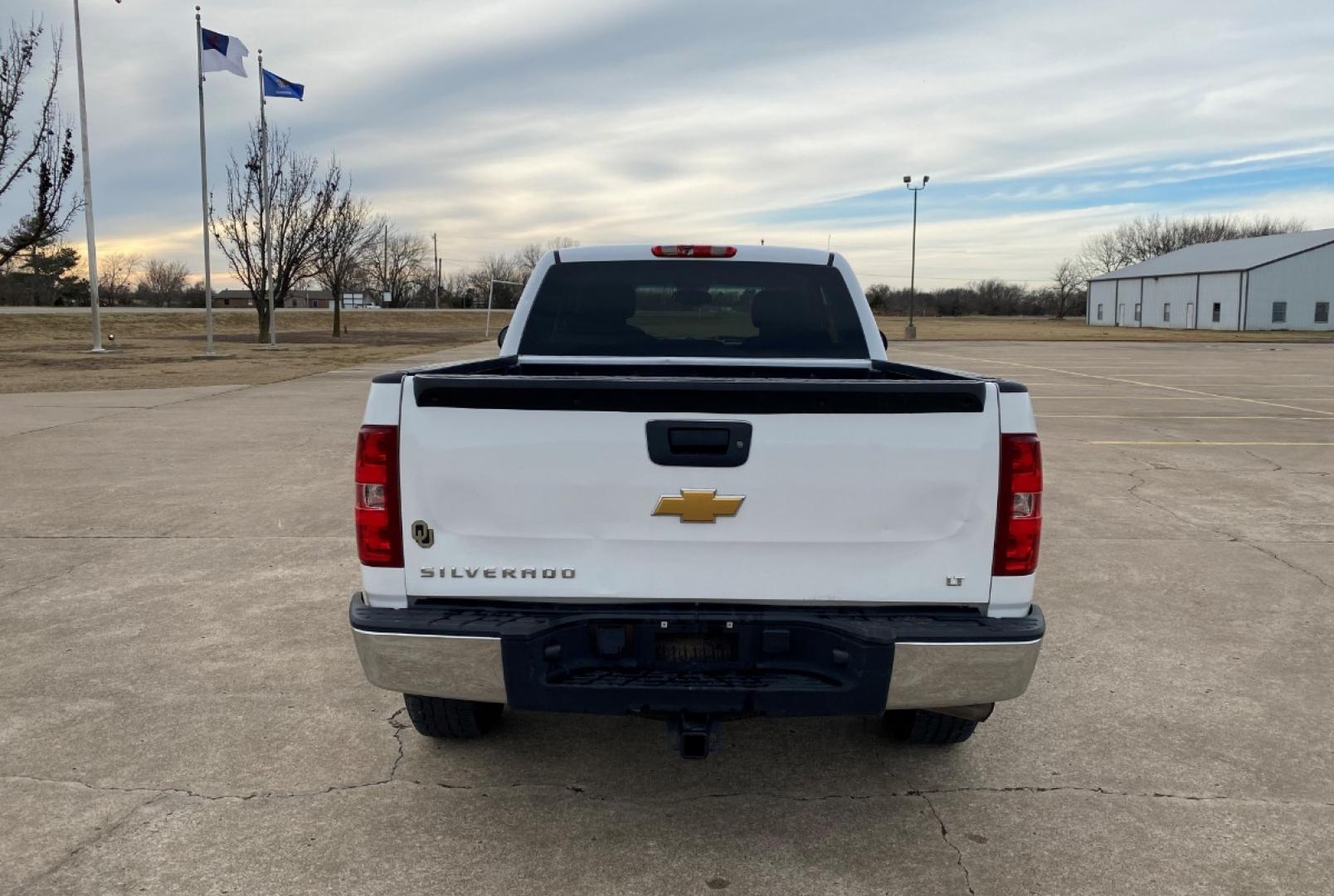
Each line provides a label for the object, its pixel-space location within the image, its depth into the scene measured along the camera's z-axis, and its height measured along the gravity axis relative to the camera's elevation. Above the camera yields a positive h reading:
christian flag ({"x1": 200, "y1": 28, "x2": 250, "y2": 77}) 29.59 +8.47
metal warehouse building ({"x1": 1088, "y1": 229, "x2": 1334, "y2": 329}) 66.31 +4.34
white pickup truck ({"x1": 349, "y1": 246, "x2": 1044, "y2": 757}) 2.81 -0.56
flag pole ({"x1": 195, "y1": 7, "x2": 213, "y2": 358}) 29.61 +5.42
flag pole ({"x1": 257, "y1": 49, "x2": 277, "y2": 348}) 34.84 +5.03
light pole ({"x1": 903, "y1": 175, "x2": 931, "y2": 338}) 49.12 +3.10
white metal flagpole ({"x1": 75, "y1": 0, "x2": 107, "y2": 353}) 27.88 +3.22
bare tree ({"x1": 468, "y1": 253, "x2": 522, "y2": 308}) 107.69 +7.93
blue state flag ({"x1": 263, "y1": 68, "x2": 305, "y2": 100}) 34.25 +8.58
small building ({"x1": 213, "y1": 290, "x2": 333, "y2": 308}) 139.25 +6.06
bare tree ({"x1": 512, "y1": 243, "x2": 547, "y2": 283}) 117.46 +9.81
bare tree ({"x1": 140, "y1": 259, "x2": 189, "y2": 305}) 132.00 +8.39
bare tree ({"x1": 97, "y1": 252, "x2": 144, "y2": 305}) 110.69 +6.09
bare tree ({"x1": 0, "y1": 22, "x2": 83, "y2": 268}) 29.59 +4.86
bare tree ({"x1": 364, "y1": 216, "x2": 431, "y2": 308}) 109.12 +8.67
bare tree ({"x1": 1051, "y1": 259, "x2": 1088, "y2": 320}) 124.13 +7.41
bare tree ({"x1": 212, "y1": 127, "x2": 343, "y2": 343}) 39.56 +4.46
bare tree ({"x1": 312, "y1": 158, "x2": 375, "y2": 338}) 44.59 +4.27
